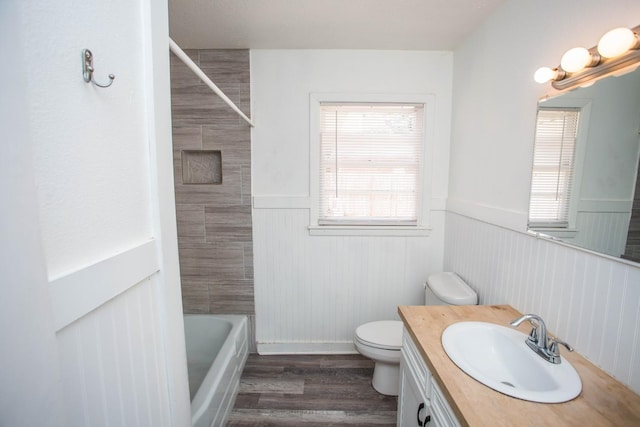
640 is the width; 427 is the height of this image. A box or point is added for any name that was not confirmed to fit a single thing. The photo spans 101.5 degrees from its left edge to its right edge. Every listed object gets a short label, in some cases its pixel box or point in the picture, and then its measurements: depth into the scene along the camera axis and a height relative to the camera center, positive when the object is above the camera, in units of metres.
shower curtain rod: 0.87 +0.45
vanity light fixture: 0.81 +0.44
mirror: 0.83 +0.06
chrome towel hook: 0.54 +0.24
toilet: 1.66 -1.03
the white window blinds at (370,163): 2.12 +0.18
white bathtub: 1.38 -1.21
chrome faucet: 0.94 -0.58
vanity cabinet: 0.90 -0.82
